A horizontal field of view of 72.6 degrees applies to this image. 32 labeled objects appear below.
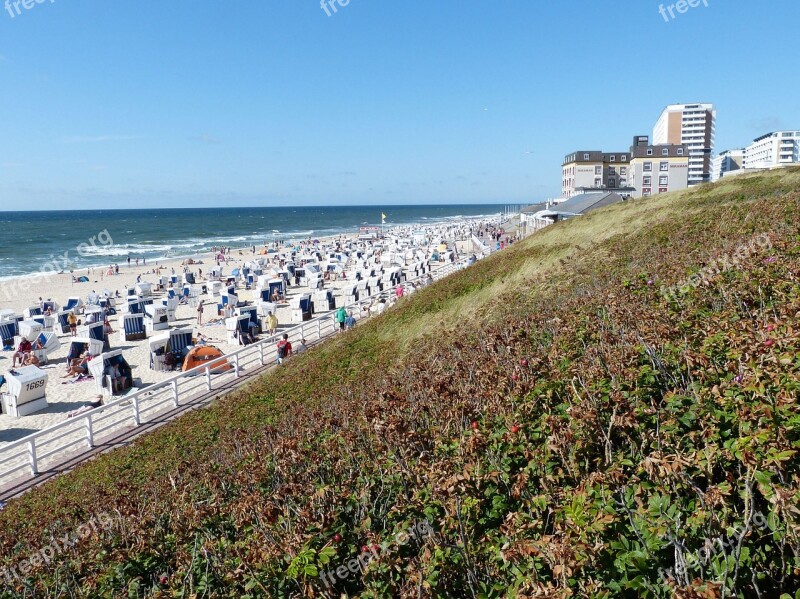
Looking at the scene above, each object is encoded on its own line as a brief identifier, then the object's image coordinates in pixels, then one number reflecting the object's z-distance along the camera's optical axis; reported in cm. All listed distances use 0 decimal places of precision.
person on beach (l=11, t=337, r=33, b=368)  2081
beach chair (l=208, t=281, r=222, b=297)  3503
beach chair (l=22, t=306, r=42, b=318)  2769
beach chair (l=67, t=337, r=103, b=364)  2072
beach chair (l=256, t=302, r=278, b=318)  2605
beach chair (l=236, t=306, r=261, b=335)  2330
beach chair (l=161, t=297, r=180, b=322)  2705
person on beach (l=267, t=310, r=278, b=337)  2309
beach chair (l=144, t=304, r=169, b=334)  2588
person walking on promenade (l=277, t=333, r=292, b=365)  1567
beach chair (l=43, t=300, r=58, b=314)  3005
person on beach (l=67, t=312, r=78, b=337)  2691
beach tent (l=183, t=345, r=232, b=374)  1798
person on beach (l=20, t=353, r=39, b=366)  2033
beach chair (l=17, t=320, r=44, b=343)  2412
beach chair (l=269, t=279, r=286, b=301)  3303
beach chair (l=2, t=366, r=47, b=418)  1491
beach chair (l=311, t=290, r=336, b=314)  2978
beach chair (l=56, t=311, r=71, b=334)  2691
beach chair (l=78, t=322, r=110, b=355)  2197
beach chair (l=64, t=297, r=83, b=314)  2984
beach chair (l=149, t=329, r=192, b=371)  1941
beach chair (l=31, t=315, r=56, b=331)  2570
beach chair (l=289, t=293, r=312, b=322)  2708
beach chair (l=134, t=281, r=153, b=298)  3574
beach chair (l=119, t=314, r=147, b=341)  2459
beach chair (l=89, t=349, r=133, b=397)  1673
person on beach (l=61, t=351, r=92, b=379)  1900
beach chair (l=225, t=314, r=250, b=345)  2278
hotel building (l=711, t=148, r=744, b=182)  13812
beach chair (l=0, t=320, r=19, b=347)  2422
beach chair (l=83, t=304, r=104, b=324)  2672
